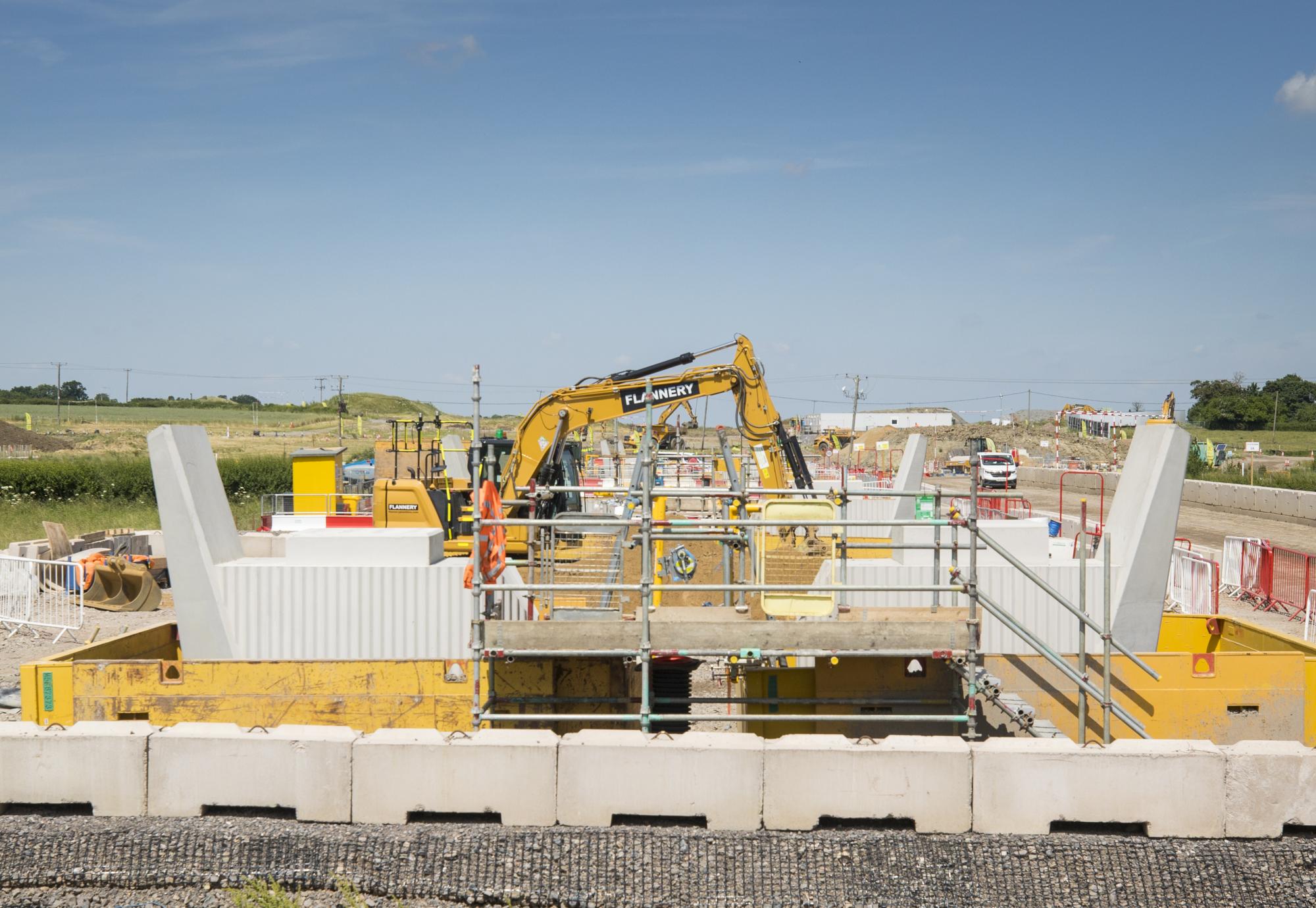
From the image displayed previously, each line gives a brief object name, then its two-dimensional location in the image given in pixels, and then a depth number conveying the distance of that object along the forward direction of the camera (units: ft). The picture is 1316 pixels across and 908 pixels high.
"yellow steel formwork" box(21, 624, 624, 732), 29.12
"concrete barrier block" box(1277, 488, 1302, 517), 123.44
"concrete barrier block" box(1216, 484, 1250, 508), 135.64
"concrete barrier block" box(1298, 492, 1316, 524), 120.16
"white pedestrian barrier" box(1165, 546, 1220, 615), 65.98
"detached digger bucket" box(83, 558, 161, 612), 76.23
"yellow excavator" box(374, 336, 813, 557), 57.11
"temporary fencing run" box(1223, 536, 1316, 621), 70.13
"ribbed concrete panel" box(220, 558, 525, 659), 35.42
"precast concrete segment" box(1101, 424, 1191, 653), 36.40
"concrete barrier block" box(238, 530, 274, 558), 59.82
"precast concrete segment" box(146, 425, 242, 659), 34.65
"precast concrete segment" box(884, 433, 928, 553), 63.77
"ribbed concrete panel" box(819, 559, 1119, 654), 39.34
